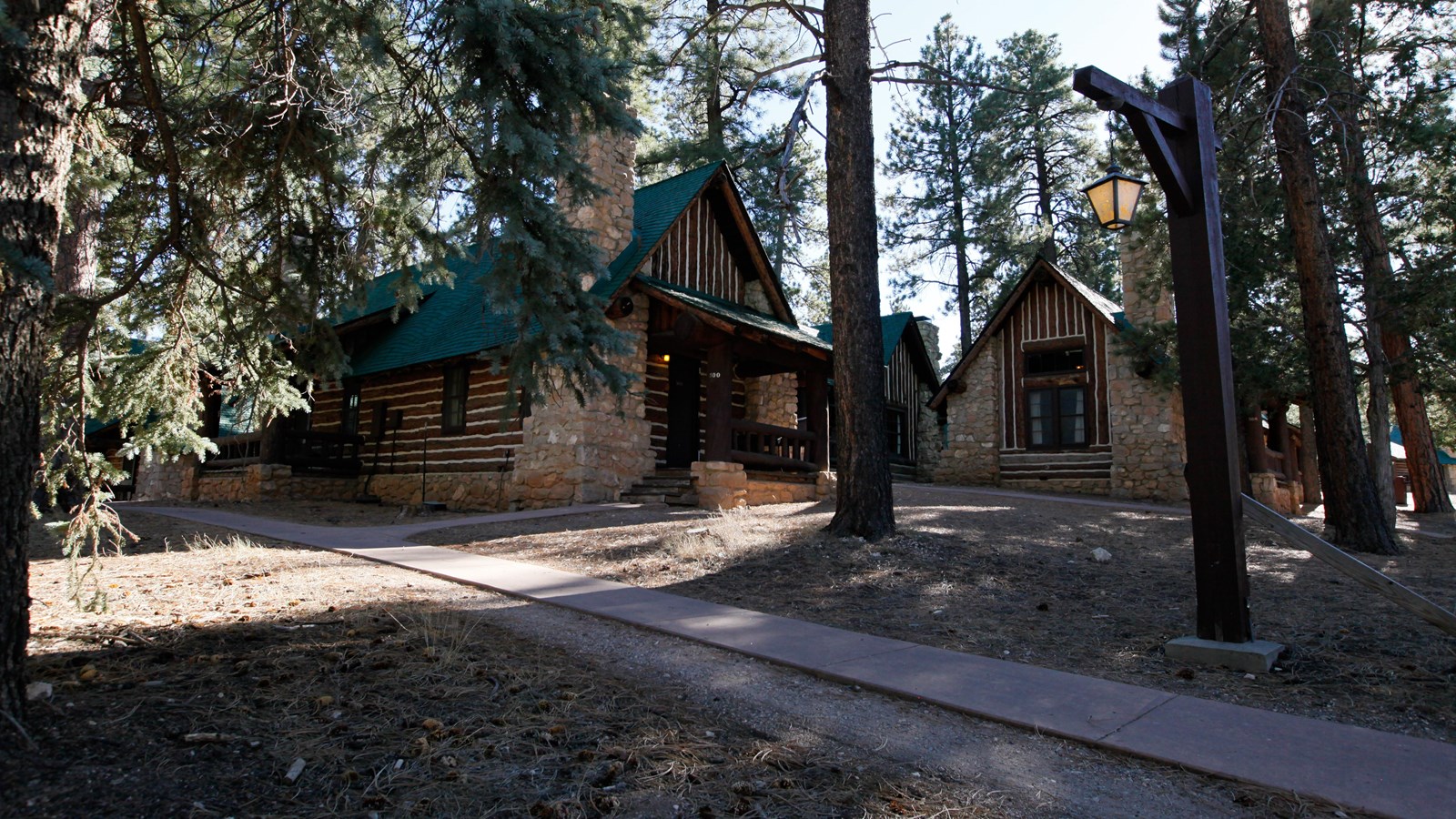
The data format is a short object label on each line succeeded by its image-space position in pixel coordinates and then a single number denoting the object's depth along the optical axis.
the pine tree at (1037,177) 30.53
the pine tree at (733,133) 11.09
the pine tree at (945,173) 33.09
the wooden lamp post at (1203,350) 5.31
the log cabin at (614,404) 14.38
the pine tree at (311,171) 5.41
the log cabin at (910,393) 26.41
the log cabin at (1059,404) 19.62
